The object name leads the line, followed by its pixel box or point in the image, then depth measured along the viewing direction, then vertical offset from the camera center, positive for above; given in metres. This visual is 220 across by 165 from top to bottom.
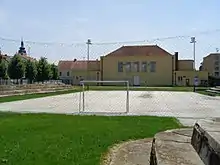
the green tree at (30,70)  52.01 +1.61
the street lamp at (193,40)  62.86 +9.20
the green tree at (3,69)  42.94 +1.49
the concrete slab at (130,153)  5.41 -1.69
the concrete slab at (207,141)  3.29 -0.87
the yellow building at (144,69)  66.54 +2.45
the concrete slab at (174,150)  3.90 -1.19
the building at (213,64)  82.10 +4.60
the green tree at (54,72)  63.70 +1.57
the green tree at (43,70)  55.75 +1.75
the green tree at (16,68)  46.55 +1.79
